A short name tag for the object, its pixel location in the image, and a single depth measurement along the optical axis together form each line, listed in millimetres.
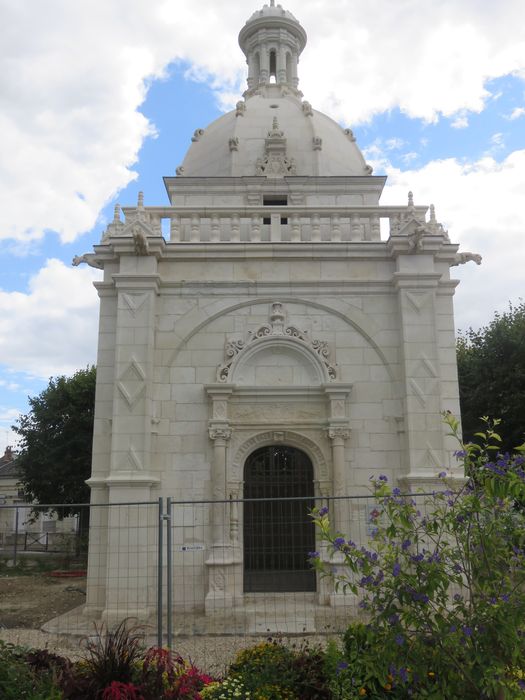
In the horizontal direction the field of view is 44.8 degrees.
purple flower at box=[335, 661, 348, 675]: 4934
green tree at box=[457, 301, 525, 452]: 20141
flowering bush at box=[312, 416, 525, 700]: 4629
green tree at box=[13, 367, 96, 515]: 25484
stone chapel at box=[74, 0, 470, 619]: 11672
